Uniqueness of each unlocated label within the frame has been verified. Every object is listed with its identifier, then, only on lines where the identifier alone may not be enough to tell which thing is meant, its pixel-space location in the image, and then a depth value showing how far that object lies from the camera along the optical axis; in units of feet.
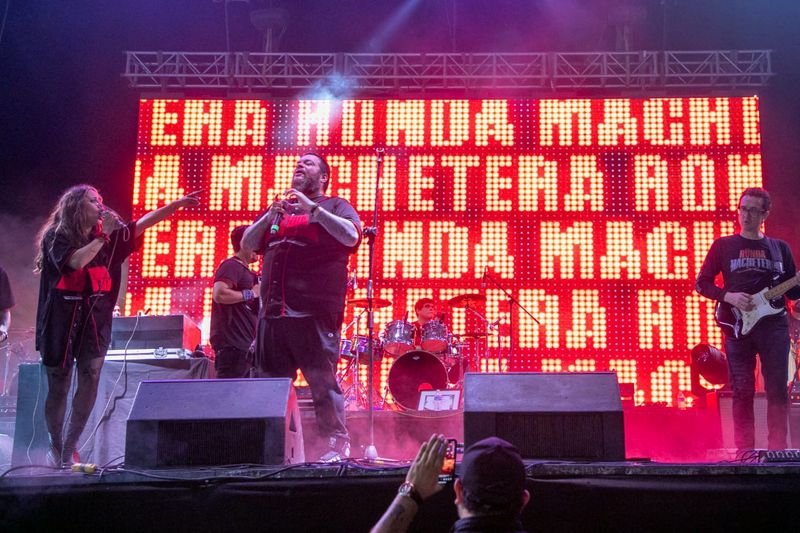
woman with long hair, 15.26
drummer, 30.68
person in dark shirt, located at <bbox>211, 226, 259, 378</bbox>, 21.07
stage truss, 34.71
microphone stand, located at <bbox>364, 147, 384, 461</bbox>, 16.89
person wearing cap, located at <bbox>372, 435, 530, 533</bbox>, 8.03
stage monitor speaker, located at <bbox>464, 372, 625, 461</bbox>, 11.75
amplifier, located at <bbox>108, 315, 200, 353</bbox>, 21.77
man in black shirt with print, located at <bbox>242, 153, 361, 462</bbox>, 14.99
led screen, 31.78
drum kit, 27.37
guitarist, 17.74
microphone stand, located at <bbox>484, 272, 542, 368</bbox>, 30.42
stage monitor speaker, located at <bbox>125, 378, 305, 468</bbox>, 12.00
